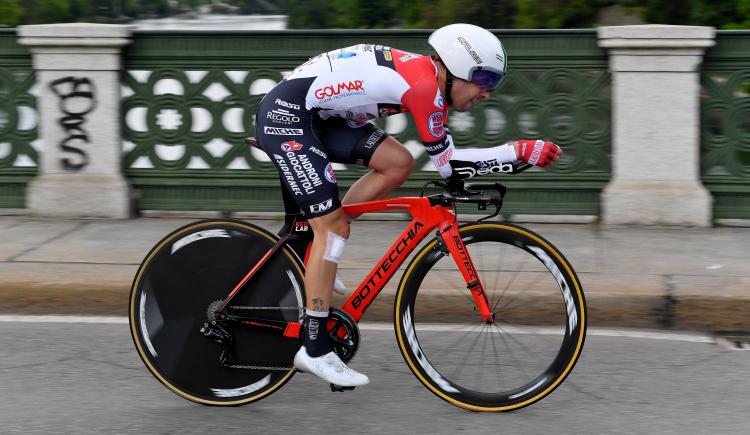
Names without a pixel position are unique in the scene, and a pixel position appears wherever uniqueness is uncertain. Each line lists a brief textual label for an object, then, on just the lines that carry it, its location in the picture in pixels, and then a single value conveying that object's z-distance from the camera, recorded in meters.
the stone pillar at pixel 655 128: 17.00
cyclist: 9.47
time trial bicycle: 9.98
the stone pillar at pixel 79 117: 17.87
